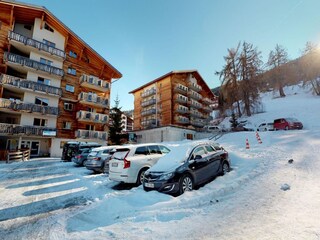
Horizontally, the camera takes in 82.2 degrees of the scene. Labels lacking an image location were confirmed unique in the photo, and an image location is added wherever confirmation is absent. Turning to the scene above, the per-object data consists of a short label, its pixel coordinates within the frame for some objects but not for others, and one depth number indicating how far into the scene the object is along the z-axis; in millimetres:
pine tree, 31719
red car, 24469
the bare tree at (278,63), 47022
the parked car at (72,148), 18125
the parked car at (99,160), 11812
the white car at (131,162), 8234
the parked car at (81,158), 15375
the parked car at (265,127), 30017
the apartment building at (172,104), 38094
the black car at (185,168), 6446
